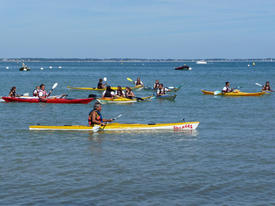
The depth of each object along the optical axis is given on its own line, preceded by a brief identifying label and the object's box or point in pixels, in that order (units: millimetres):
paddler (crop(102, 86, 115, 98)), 36594
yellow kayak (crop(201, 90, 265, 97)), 43494
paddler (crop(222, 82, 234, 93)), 42541
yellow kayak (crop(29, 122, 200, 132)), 21797
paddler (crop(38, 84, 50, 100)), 35969
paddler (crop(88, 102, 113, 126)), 21469
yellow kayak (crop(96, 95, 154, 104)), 36406
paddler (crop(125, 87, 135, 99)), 37062
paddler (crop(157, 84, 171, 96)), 40062
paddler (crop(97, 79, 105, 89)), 49850
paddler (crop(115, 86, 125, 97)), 36812
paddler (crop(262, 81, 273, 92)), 47406
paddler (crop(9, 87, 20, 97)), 37438
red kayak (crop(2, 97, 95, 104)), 36344
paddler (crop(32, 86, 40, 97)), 36597
